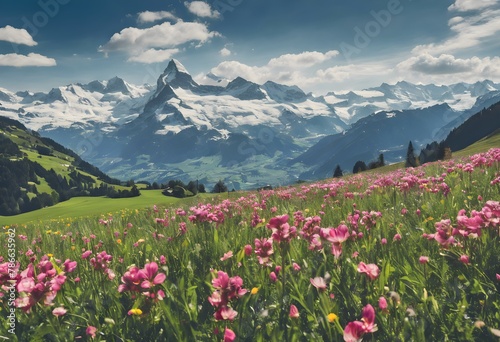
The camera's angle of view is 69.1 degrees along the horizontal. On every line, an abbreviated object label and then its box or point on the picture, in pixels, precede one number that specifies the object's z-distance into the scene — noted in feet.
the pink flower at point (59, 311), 8.66
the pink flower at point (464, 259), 9.48
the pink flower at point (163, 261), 13.25
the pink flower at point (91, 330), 8.58
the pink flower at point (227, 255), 10.75
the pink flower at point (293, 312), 7.87
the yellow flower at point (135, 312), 8.65
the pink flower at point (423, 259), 9.84
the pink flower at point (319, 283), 8.16
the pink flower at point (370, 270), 8.58
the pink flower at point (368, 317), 6.47
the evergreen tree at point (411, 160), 282.99
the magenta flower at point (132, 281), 8.77
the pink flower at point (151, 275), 8.62
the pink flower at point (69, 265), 11.31
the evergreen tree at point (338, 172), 414.29
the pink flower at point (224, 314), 7.48
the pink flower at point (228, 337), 6.98
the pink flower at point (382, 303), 7.67
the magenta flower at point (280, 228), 9.83
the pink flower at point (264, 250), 10.89
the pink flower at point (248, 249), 11.87
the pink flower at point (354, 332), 6.29
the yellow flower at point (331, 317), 7.46
